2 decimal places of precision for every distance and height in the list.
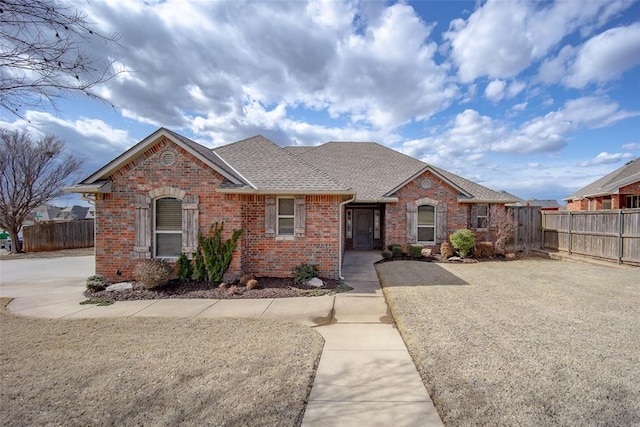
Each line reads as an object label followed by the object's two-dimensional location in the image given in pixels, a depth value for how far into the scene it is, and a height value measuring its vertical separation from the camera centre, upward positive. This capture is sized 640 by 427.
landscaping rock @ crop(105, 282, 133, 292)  8.40 -2.01
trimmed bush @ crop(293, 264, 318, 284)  8.99 -1.72
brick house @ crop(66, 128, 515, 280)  8.90 +0.22
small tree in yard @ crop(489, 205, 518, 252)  14.57 -0.51
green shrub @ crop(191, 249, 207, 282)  8.81 -1.54
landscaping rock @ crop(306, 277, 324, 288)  8.70 -1.94
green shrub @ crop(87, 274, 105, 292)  8.41 -1.92
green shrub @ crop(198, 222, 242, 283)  8.77 -1.05
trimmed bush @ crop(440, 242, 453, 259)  13.88 -1.62
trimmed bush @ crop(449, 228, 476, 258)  13.63 -1.15
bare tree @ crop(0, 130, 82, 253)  18.72 +2.10
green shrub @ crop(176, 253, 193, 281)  8.80 -1.51
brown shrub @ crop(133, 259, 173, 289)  8.14 -1.58
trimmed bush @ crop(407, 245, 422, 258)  13.75 -1.61
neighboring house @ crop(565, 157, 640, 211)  17.12 +1.44
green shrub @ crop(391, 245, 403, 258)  13.95 -1.68
